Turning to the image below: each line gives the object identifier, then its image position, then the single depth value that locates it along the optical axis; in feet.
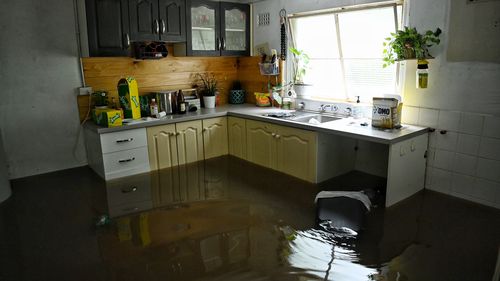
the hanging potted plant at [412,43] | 10.32
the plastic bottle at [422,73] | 10.50
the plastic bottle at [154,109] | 13.62
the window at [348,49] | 11.80
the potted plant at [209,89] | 15.78
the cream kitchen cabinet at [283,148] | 11.88
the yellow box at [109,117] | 12.16
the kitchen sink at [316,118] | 13.07
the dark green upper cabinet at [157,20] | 12.76
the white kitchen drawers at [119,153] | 12.36
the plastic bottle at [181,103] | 14.53
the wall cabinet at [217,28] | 14.29
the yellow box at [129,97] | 12.93
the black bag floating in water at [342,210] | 8.95
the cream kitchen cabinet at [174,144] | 13.30
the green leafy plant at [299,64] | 14.29
